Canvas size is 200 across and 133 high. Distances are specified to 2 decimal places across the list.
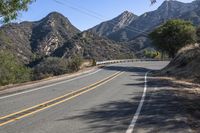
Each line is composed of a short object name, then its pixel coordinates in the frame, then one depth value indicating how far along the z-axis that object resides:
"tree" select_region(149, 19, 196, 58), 69.56
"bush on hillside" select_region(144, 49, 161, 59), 105.92
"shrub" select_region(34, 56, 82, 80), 48.19
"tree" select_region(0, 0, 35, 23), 20.88
